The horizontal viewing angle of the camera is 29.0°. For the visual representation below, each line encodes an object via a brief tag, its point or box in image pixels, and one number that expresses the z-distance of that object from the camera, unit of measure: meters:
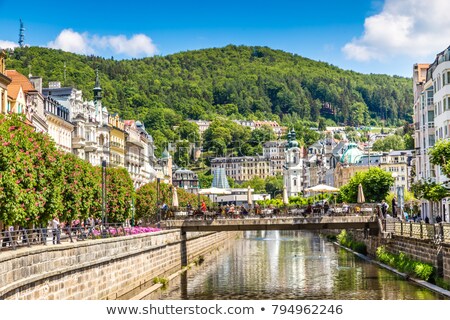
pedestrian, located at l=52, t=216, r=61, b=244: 32.59
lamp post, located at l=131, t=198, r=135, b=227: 71.50
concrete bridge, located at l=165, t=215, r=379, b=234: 57.97
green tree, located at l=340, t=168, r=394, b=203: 100.94
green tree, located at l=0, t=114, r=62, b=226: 34.12
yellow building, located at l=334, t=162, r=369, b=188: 197.88
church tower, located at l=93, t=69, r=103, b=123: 99.41
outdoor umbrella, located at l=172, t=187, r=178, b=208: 66.88
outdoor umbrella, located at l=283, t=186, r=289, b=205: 75.51
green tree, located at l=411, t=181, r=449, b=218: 47.03
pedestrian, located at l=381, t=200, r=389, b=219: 61.35
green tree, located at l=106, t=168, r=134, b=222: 64.19
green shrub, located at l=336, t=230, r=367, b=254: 71.36
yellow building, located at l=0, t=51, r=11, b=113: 53.67
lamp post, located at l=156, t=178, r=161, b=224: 62.54
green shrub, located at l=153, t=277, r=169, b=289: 47.91
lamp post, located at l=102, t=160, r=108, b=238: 46.51
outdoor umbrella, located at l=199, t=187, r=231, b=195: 72.19
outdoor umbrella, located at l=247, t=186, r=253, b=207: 74.55
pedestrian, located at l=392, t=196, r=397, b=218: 65.66
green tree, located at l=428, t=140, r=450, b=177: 49.59
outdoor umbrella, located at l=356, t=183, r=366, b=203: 67.88
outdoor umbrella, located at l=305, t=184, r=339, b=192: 69.71
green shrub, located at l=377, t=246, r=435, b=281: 42.03
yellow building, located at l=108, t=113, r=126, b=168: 103.03
